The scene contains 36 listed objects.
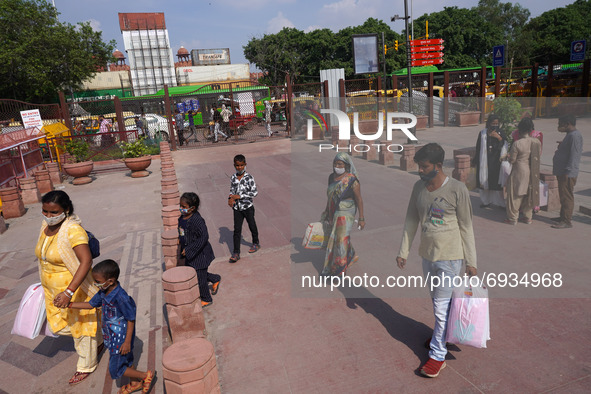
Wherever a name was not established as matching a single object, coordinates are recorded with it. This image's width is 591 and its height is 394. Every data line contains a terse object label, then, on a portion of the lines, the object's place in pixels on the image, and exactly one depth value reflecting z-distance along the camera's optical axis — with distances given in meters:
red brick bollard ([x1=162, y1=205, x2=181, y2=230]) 6.36
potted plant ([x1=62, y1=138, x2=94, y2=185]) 12.50
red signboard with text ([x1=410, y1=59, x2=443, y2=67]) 23.46
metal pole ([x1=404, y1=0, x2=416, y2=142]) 15.31
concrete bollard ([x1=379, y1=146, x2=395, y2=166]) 11.80
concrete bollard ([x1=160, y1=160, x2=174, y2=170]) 11.70
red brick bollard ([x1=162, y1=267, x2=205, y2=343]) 4.07
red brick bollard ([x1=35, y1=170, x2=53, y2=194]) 11.52
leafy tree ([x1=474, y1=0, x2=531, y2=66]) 55.65
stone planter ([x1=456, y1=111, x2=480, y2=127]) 19.05
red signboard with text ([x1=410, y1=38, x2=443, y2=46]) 22.55
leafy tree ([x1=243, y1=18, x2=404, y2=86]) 49.69
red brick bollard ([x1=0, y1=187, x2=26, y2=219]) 9.23
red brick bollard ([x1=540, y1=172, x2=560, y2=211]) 7.14
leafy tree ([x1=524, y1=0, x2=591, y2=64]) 48.47
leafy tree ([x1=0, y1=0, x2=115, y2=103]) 28.52
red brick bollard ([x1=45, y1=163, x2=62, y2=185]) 13.04
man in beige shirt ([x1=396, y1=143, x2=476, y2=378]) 3.23
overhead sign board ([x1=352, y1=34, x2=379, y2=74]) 20.38
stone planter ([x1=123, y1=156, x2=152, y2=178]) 12.89
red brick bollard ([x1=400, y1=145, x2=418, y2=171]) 10.91
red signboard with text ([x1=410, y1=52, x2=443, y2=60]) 23.60
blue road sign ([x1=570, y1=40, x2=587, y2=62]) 18.81
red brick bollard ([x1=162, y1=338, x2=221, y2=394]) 2.83
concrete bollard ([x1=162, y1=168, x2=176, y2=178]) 10.71
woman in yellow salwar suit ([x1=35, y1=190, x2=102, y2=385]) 3.37
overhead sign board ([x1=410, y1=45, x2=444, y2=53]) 22.20
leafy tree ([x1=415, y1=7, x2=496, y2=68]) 48.59
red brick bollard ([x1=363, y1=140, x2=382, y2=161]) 12.80
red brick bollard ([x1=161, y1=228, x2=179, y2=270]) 5.42
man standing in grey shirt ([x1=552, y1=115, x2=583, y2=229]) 5.93
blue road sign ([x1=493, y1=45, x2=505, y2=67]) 19.38
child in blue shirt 3.22
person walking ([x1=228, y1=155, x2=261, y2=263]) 5.73
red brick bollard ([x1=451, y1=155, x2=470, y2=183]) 8.81
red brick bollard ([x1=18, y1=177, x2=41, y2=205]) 10.48
